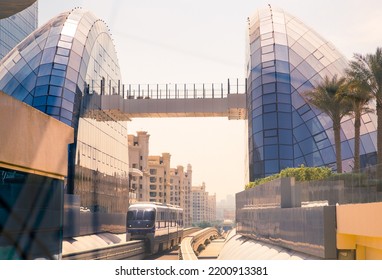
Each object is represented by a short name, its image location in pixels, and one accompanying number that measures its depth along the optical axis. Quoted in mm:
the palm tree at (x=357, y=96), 36062
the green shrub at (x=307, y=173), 39844
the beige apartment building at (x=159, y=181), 172875
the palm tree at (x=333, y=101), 41750
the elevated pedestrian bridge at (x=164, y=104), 66250
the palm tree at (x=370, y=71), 34938
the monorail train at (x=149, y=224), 54719
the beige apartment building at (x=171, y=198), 196050
